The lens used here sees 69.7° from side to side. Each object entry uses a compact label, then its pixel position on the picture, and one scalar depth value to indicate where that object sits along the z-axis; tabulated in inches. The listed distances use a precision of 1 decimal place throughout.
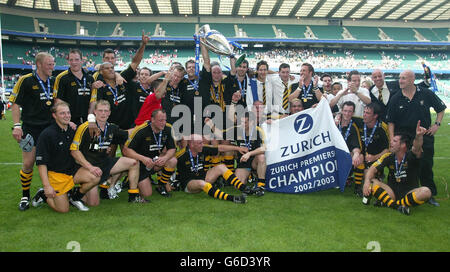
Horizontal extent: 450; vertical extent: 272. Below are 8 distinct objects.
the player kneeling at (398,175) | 175.8
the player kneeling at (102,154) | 176.4
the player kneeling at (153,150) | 199.8
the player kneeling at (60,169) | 167.8
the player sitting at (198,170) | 203.5
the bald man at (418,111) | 201.2
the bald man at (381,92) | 229.8
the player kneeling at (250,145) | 218.4
